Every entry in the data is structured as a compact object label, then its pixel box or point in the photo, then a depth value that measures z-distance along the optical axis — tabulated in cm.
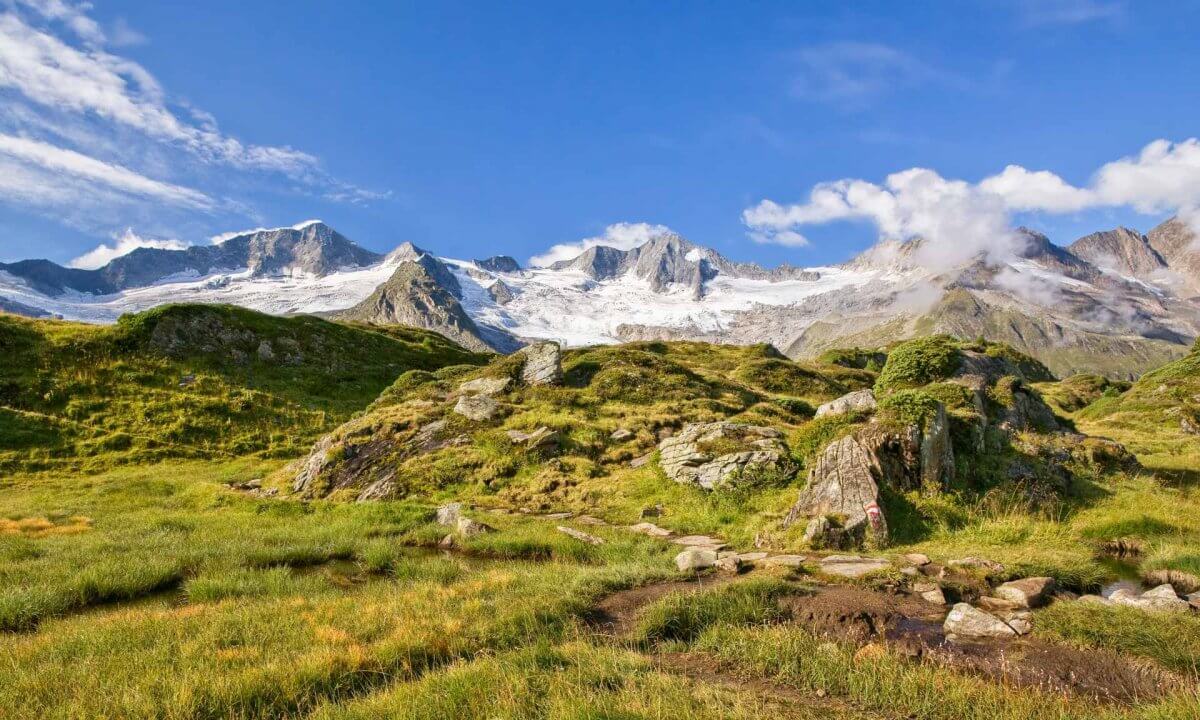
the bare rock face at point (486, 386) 3148
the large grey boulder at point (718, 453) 1881
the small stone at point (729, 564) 1229
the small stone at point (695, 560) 1258
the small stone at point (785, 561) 1205
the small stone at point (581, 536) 1544
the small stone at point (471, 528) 1587
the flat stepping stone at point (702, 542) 1479
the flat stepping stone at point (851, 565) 1130
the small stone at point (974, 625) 862
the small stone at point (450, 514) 1722
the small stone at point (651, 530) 1638
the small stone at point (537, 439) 2341
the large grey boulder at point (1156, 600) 903
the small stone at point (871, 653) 750
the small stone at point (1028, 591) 969
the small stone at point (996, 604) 960
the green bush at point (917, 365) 3169
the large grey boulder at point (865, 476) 1393
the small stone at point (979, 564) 1125
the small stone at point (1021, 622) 862
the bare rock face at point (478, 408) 2692
